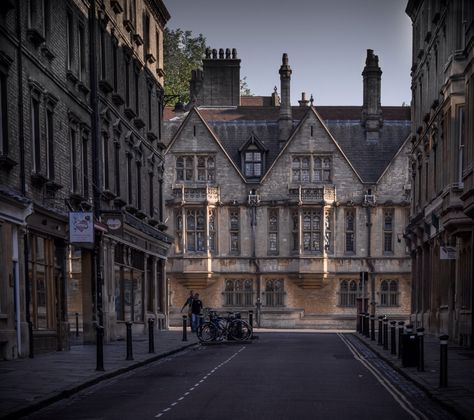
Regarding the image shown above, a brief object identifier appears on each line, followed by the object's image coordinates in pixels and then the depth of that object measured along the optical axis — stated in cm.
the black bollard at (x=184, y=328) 3550
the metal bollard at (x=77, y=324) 3813
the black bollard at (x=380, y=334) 3186
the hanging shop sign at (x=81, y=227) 2534
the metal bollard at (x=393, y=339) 2633
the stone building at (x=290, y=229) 6084
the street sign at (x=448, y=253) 3031
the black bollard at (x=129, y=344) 2397
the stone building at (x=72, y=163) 2450
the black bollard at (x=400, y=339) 2376
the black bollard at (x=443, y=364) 1716
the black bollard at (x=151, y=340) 2735
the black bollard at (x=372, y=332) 3561
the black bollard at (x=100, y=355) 2098
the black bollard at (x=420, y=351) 2048
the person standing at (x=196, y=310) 4275
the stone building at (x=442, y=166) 3138
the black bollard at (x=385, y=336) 2883
